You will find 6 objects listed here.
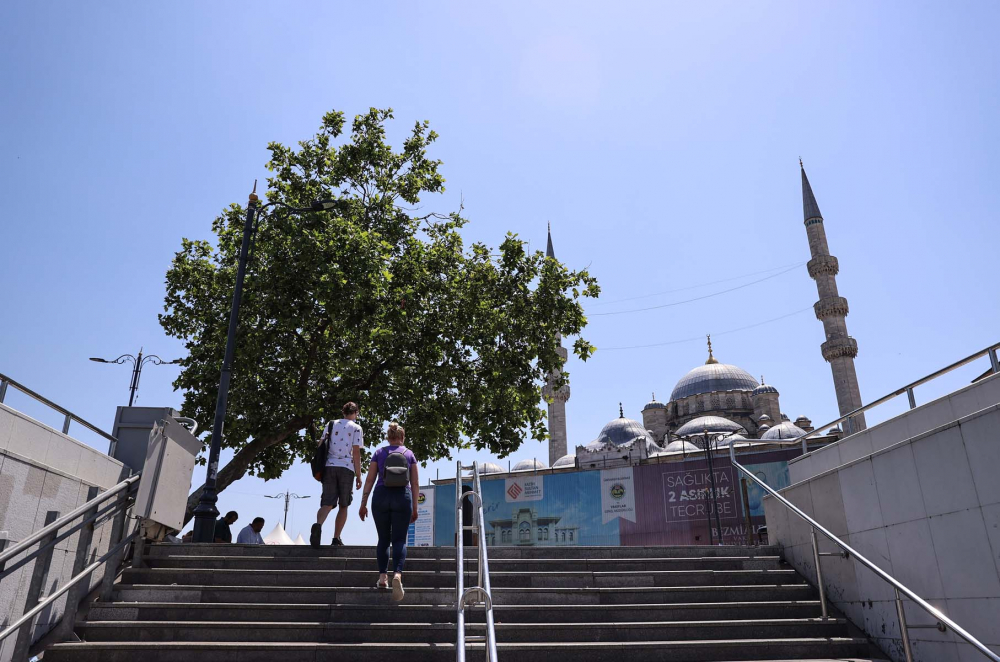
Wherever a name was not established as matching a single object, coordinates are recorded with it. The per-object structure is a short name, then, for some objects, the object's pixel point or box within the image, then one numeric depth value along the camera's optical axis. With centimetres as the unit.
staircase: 572
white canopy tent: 2714
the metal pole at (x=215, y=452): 914
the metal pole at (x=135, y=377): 1931
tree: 1370
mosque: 4441
